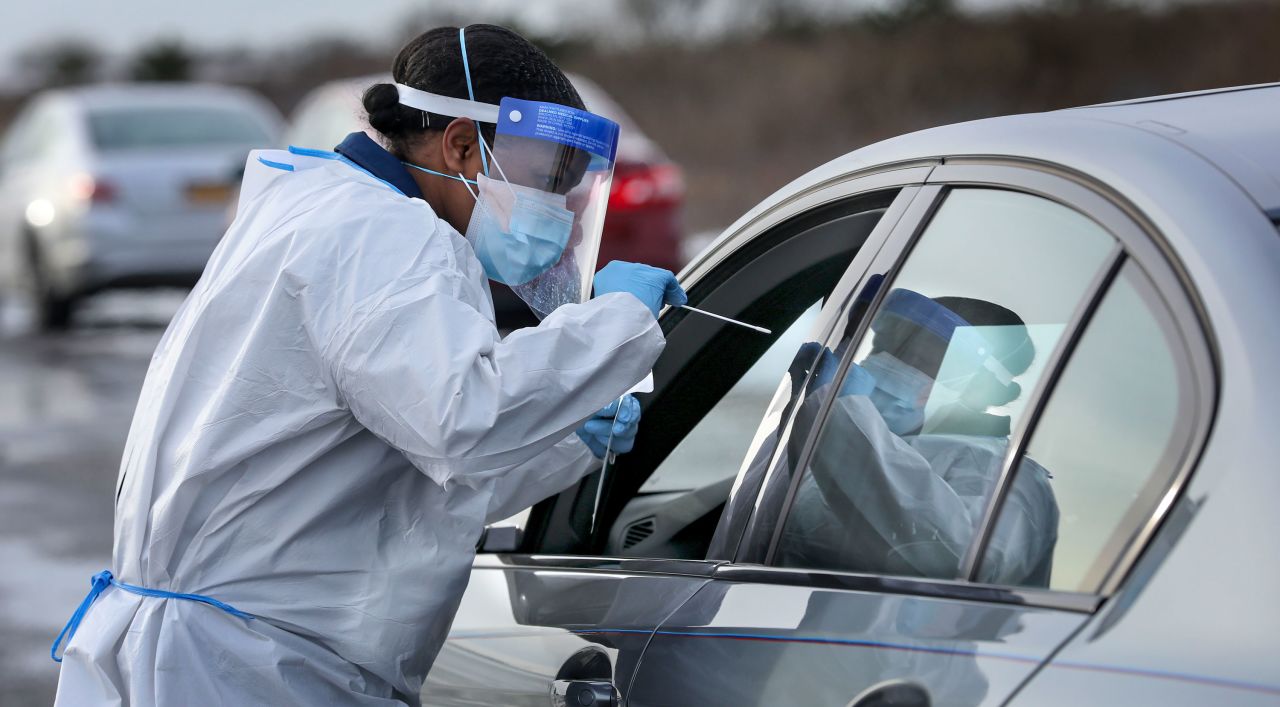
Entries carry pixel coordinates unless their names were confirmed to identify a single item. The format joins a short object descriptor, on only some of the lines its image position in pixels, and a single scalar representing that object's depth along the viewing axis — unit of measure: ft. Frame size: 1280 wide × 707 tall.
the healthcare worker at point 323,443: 13.57
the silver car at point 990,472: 9.66
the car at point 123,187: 78.33
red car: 63.93
